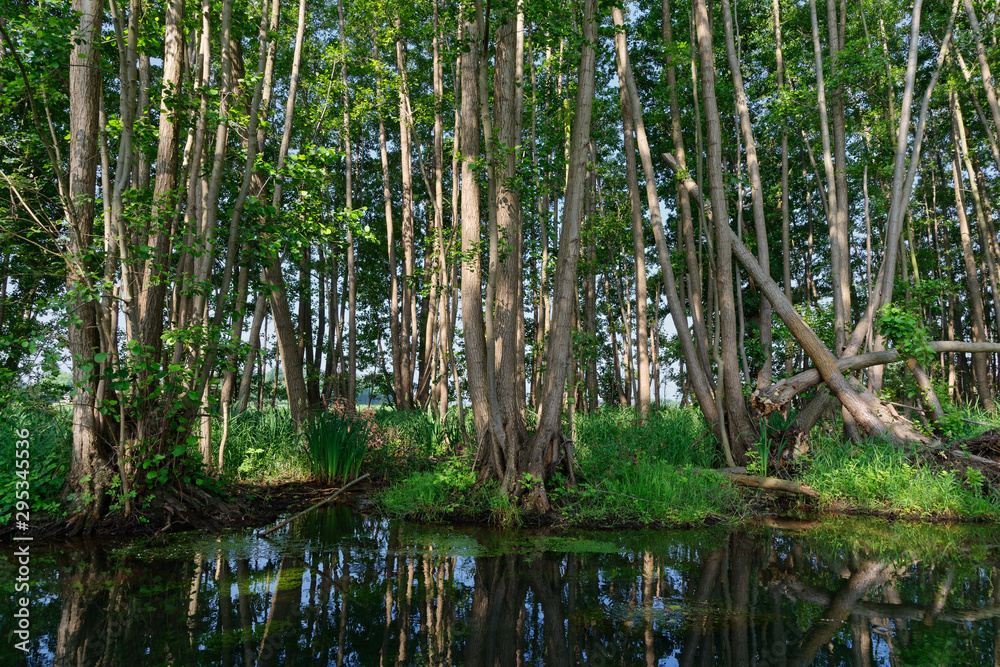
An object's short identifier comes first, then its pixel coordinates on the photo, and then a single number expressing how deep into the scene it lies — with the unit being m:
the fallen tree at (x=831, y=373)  7.43
